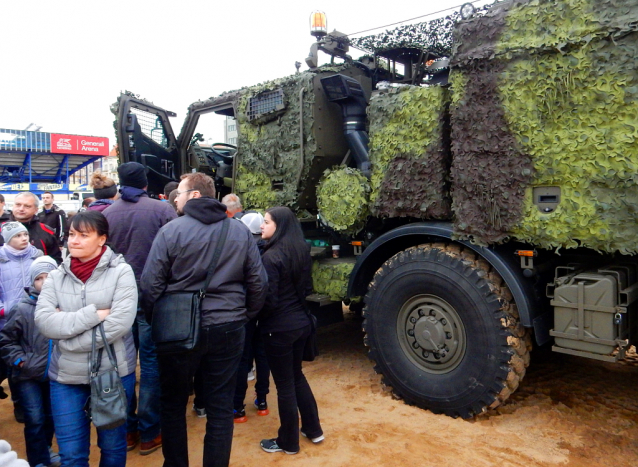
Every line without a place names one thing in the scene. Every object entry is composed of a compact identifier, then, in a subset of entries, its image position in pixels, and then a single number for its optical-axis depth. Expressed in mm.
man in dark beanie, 3240
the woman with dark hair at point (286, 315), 3078
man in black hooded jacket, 2557
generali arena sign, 40000
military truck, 2879
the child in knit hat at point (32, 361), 2775
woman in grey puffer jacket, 2377
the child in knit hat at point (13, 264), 3260
